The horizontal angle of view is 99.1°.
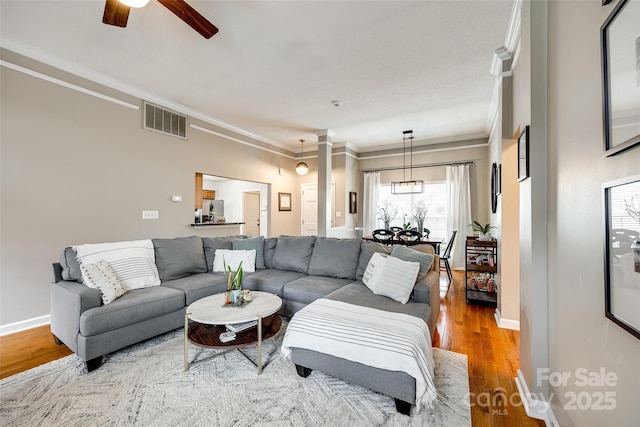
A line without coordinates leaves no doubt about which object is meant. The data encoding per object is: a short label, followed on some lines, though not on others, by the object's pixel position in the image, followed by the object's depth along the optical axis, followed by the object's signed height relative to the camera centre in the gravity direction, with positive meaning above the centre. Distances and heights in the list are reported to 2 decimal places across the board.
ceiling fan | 1.80 +1.42
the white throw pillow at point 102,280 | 2.31 -0.56
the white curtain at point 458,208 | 5.82 +0.23
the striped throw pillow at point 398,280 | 2.39 -0.56
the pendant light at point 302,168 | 6.30 +1.14
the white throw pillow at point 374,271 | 2.61 -0.53
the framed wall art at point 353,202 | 6.85 +0.40
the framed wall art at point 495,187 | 3.54 +0.45
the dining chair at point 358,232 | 6.43 -0.35
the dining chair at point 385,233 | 4.45 -0.29
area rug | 1.62 -1.20
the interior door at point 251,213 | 8.25 +0.12
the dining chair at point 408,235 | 4.27 -0.31
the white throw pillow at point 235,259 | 3.48 -0.54
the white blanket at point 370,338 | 1.60 -0.78
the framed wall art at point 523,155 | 1.85 +0.46
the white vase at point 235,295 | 2.32 -0.67
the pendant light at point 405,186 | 6.38 +0.78
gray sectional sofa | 2.11 -0.72
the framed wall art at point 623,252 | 0.86 -0.11
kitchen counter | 4.68 -0.13
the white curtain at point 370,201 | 6.90 +0.42
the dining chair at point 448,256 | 4.71 -0.66
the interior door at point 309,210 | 6.91 +0.19
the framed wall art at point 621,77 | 0.86 +0.49
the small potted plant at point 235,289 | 2.32 -0.64
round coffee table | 2.02 -0.76
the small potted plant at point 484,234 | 3.99 -0.23
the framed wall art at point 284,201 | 6.53 +0.38
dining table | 4.48 -0.40
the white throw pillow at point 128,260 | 2.58 -0.44
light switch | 3.92 +0.01
